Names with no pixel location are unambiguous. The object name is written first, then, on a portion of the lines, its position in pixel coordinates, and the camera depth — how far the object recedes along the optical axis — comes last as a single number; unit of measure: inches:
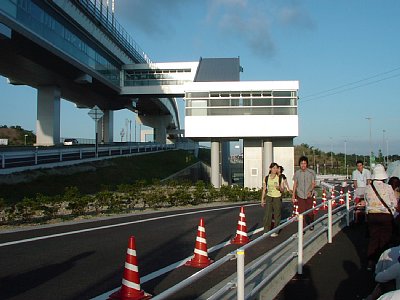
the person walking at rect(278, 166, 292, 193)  437.7
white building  1435.8
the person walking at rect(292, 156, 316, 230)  420.8
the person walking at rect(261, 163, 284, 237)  430.3
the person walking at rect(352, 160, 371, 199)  492.6
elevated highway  1300.4
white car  2603.8
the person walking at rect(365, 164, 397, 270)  293.4
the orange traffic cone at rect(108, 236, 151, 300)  217.3
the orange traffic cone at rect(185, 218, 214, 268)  308.8
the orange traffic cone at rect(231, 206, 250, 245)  398.2
